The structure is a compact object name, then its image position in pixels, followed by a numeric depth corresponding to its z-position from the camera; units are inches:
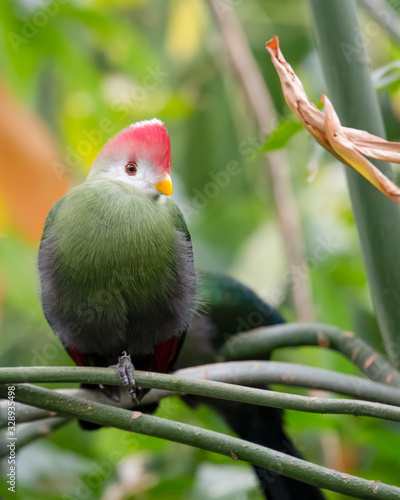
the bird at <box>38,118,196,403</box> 169.6
